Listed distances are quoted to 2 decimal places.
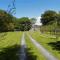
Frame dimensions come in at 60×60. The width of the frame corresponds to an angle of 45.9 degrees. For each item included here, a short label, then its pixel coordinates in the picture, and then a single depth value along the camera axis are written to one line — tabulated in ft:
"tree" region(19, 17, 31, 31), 138.84
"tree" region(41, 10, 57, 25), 137.22
